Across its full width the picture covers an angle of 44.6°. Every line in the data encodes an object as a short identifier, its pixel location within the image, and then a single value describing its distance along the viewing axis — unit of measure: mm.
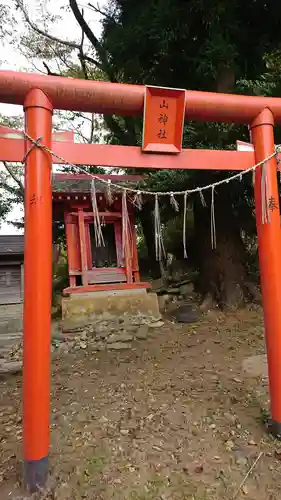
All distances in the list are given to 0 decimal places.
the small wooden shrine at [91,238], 8969
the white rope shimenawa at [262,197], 3223
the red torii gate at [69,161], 2654
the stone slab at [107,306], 8523
